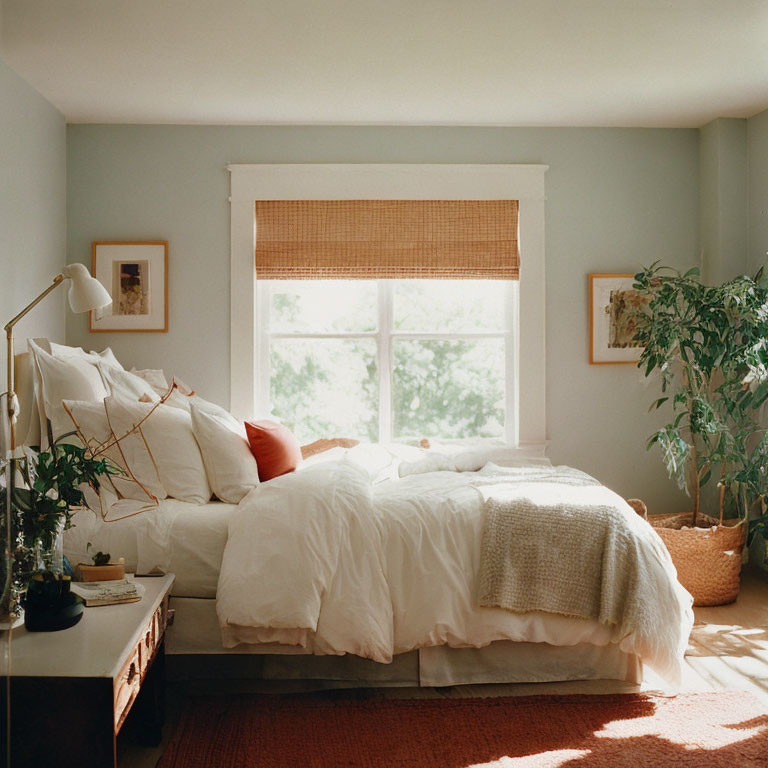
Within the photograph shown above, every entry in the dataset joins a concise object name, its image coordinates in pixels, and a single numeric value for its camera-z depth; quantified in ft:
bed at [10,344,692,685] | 8.73
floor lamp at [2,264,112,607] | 8.79
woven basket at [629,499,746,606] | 12.78
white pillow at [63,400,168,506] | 9.63
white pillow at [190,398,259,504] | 10.22
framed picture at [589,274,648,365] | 15.06
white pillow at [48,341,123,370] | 11.02
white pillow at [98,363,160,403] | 11.32
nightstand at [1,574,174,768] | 6.07
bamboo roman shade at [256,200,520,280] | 14.83
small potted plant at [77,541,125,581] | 7.97
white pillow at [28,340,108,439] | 10.16
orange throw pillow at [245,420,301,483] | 10.83
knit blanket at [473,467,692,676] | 8.93
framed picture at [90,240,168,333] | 14.62
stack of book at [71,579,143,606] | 7.54
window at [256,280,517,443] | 15.20
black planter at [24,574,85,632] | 6.86
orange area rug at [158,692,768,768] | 7.77
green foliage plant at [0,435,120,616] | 6.93
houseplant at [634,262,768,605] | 12.75
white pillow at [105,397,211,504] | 9.74
